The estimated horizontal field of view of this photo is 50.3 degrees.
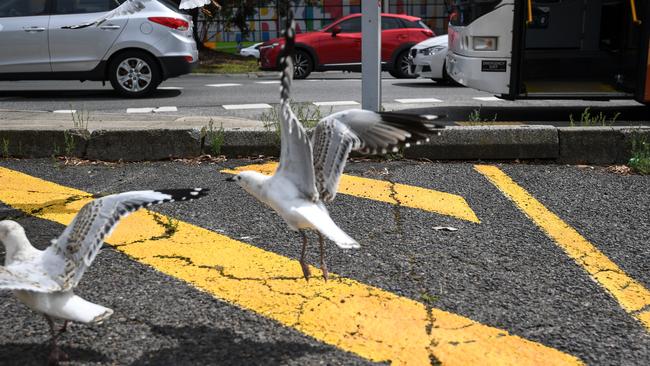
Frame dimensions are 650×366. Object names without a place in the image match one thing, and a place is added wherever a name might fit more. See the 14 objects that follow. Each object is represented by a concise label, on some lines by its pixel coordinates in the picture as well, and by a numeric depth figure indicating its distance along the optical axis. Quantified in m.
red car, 15.42
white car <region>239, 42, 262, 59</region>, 22.87
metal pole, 6.34
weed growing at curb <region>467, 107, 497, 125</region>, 6.59
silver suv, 10.45
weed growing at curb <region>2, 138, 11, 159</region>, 5.85
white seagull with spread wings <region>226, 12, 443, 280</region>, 2.53
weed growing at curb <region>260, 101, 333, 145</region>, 5.96
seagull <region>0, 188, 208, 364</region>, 2.40
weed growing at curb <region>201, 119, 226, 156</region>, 5.96
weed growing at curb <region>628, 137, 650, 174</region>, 5.52
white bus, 7.84
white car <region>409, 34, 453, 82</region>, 12.82
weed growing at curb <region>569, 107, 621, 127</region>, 6.27
